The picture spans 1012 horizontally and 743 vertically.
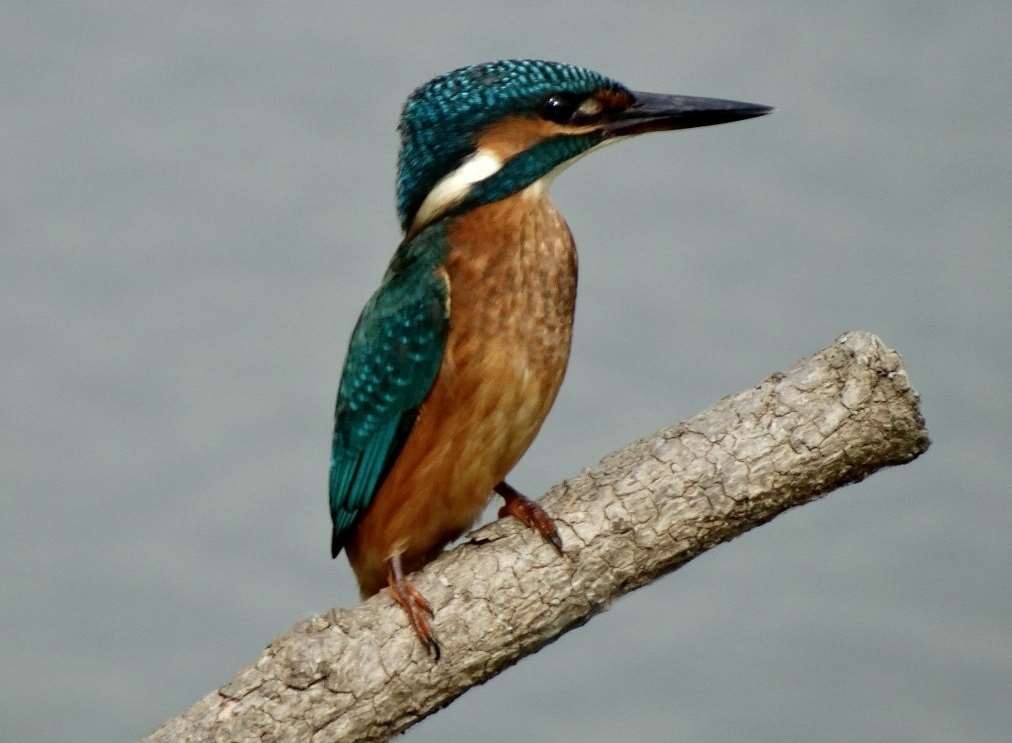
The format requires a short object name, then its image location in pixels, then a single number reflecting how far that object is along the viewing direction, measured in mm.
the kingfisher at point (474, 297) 4469
